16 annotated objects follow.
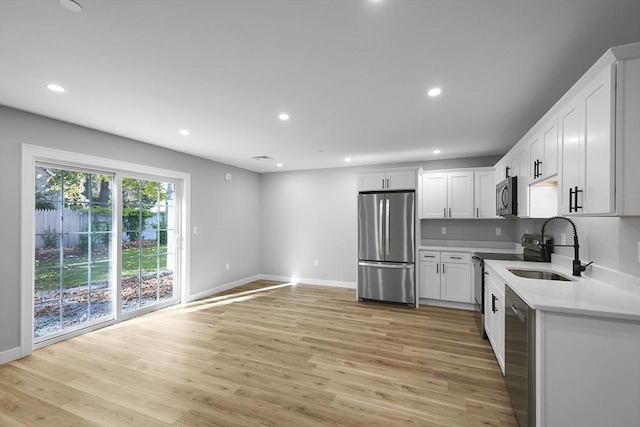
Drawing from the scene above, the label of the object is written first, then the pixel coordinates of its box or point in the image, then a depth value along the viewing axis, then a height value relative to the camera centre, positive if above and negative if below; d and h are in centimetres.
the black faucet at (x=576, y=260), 235 -40
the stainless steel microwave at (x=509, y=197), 318 +20
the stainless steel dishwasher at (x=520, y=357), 164 -94
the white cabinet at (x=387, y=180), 473 +59
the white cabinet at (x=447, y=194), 467 +34
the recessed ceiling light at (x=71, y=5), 148 +111
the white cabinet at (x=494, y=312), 252 -99
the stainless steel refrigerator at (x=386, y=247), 468 -56
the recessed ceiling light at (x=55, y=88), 239 +109
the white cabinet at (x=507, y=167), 329 +62
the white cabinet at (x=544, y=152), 220 +54
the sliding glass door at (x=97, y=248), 323 -47
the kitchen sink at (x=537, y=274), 255 -56
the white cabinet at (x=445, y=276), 442 -100
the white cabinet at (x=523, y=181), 285 +35
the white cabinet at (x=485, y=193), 452 +34
